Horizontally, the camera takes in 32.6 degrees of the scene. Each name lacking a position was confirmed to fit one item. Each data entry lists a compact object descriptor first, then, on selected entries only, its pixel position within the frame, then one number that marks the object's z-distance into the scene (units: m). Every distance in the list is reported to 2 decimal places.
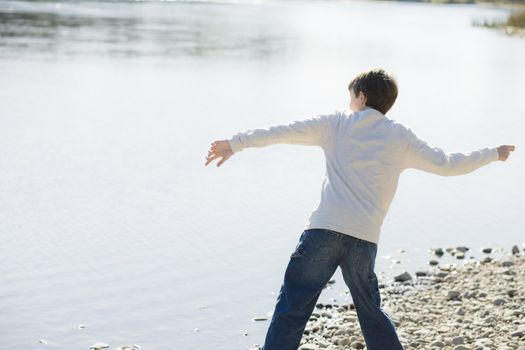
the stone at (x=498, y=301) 7.94
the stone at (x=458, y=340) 6.80
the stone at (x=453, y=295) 8.31
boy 4.91
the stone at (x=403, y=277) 9.14
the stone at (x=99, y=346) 7.33
